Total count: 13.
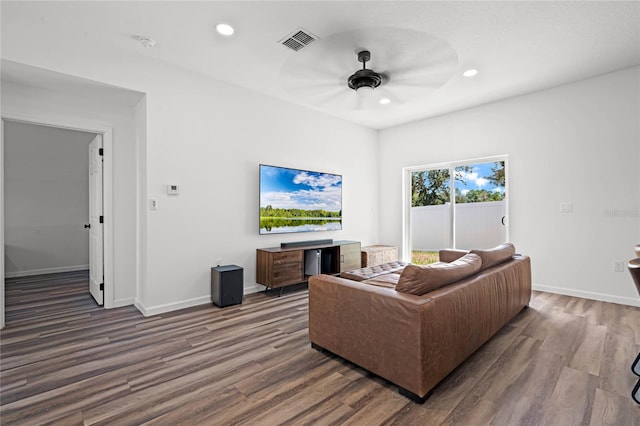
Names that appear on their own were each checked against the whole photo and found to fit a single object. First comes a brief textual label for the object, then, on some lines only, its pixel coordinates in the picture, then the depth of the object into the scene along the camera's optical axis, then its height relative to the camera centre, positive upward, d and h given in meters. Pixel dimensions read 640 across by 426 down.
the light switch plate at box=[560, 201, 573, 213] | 3.87 +0.06
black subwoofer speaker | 3.44 -0.86
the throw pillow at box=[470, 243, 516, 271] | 2.55 -0.39
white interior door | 3.54 -0.10
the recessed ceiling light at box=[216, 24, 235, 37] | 2.68 +1.68
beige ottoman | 5.15 -0.76
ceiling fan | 2.20 +1.20
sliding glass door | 4.66 +0.08
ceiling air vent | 2.74 +1.65
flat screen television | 4.18 +0.18
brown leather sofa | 1.70 -0.72
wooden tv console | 3.84 -0.70
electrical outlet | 3.53 -0.64
